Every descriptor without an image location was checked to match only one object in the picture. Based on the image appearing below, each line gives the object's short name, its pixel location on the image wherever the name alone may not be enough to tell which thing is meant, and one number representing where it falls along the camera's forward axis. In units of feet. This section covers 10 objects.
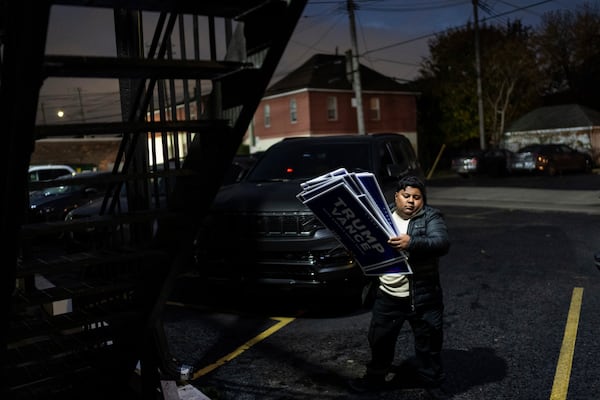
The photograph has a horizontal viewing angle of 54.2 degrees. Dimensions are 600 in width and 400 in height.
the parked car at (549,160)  92.43
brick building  128.36
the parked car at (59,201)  39.68
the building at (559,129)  116.47
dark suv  19.70
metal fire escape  6.83
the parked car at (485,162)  97.35
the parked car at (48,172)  55.31
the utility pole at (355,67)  80.53
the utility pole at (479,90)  109.09
